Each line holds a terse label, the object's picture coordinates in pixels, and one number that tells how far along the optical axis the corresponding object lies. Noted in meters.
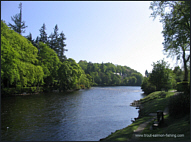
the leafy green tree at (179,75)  55.36
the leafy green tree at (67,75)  69.81
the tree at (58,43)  76.69
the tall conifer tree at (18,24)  61.34
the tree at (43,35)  71.81
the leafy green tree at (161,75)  37.78
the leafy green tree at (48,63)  61.44
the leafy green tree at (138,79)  175.80
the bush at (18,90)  41.43
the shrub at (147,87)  55.38
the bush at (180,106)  11.93
